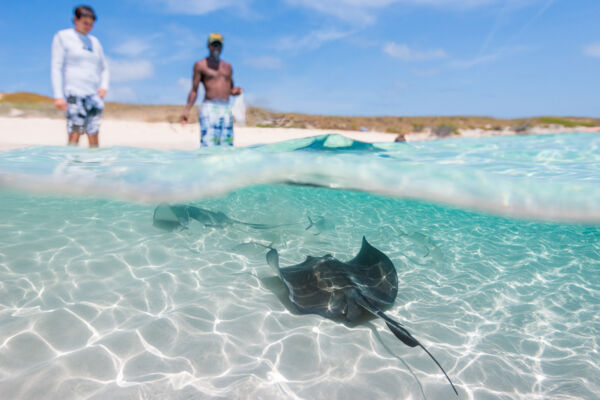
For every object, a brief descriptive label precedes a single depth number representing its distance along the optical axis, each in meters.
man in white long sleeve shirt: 6.23
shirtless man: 7.73
